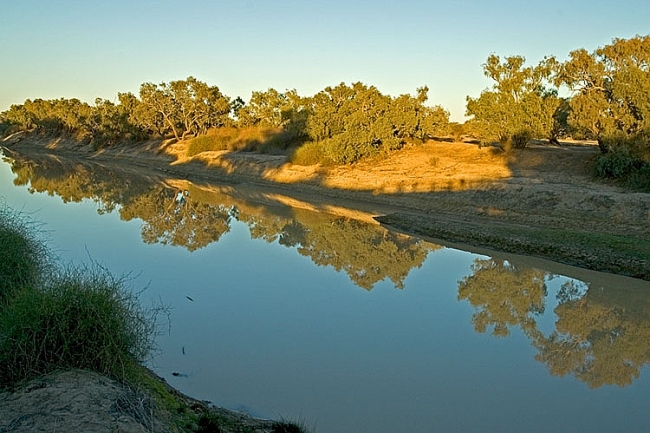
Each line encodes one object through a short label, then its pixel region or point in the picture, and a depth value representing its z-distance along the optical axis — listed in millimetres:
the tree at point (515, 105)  31125
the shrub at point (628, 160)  22578
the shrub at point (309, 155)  37469
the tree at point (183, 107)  56500
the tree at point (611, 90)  24438
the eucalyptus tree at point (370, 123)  36281
